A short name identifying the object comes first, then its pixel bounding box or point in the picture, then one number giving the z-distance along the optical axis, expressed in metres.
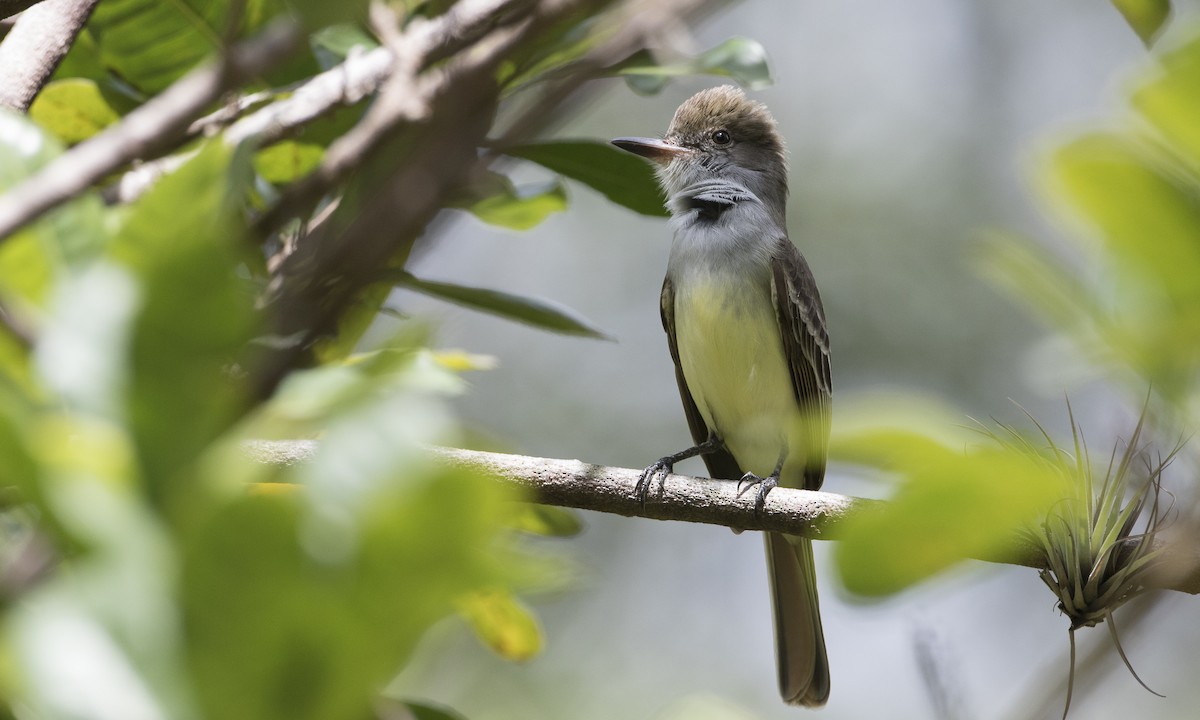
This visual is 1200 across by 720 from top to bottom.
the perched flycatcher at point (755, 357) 8.26
